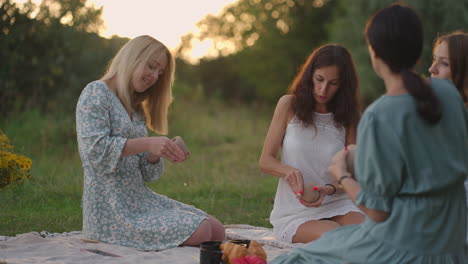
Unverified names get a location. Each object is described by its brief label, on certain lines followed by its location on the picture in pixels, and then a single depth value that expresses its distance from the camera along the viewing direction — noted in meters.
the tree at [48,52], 11.77
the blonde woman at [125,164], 4.57
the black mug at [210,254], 4.01
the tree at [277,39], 27.94
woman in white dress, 4.82
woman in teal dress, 2.77
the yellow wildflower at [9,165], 5.76
